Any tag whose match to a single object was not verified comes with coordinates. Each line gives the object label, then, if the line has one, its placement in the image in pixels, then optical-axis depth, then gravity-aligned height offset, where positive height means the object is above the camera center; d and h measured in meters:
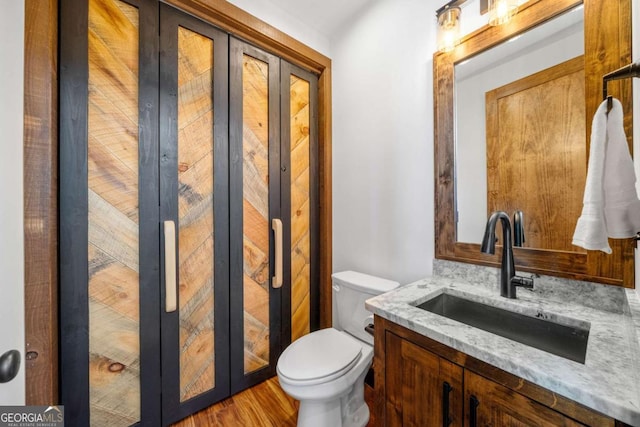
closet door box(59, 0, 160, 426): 1.09 +0.01
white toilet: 1.12 -0.72
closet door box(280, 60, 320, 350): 1.79 +0.12
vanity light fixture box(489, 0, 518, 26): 1.08 +0.88
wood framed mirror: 0.88 +0.41
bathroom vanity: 0.56 -0.39
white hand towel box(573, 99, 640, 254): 0.66 +0.06
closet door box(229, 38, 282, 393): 1.54 +0.02
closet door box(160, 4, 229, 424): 1.31 +0.01
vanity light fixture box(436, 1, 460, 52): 1.25 +0.95
